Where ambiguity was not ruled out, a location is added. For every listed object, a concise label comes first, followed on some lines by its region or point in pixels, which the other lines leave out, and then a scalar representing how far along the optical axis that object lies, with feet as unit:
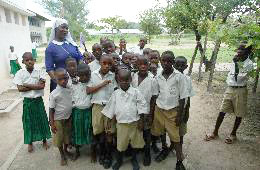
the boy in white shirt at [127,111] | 10.97
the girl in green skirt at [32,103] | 13.37
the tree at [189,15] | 28.25
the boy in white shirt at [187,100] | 12.12
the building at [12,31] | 36.20
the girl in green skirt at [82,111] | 11.56
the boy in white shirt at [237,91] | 13.57
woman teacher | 12.79
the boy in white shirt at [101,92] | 11.33
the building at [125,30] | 215.74
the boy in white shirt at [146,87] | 11.36
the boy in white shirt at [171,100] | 11.03
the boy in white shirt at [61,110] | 11.82
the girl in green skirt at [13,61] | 37.04
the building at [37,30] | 105.09
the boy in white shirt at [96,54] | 14.32
